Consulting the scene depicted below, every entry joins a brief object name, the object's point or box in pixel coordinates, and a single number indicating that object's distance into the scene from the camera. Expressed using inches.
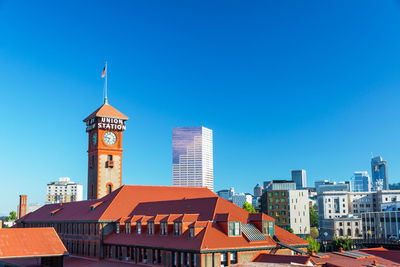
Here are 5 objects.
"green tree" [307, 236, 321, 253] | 4465.1
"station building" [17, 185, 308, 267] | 2208.4
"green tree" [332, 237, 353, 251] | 4490.7
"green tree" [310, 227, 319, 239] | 6569.9
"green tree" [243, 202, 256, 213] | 5654.5
